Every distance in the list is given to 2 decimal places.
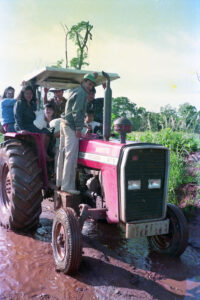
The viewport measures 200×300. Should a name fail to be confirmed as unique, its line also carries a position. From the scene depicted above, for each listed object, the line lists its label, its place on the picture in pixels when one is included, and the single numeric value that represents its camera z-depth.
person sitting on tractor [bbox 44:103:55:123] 4.98
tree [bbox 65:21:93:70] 18.45
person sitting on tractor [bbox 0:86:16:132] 5.16
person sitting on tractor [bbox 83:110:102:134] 4.91
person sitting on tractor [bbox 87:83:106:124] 5.30
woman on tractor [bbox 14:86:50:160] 4.43
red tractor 3.19
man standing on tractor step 3.62
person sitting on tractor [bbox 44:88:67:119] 5.32
